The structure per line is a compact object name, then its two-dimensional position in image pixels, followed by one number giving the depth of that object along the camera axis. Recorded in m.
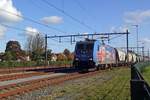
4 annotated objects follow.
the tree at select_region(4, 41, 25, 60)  66.95
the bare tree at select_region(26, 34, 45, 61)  71.65
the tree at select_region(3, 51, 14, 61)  54.90
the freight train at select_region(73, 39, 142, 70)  22.41
